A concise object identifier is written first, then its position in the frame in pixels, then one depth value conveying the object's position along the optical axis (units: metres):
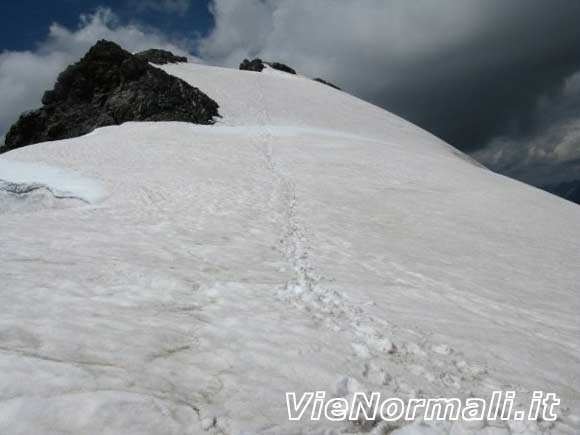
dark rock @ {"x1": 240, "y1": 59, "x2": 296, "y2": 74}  62.22
